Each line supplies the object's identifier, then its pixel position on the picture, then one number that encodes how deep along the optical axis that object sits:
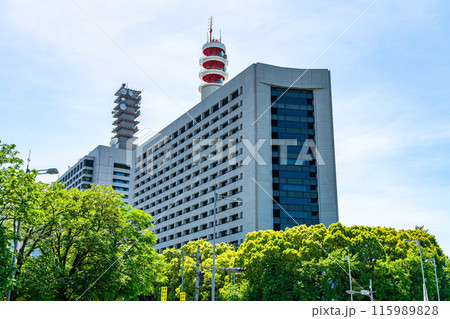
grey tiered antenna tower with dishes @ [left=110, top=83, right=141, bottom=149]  177.62
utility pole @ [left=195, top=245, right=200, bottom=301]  33.16
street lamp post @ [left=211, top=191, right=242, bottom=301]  35.79
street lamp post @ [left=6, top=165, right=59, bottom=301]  21.91
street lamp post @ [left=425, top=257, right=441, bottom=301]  43.59
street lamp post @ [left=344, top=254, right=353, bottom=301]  37.12
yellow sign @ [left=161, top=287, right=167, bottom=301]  39.28
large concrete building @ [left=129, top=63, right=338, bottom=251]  76.44
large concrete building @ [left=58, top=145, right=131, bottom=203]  151.75
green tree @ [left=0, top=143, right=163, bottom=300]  22.23
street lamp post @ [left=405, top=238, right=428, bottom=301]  37.31
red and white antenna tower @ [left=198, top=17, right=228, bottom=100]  115.56
